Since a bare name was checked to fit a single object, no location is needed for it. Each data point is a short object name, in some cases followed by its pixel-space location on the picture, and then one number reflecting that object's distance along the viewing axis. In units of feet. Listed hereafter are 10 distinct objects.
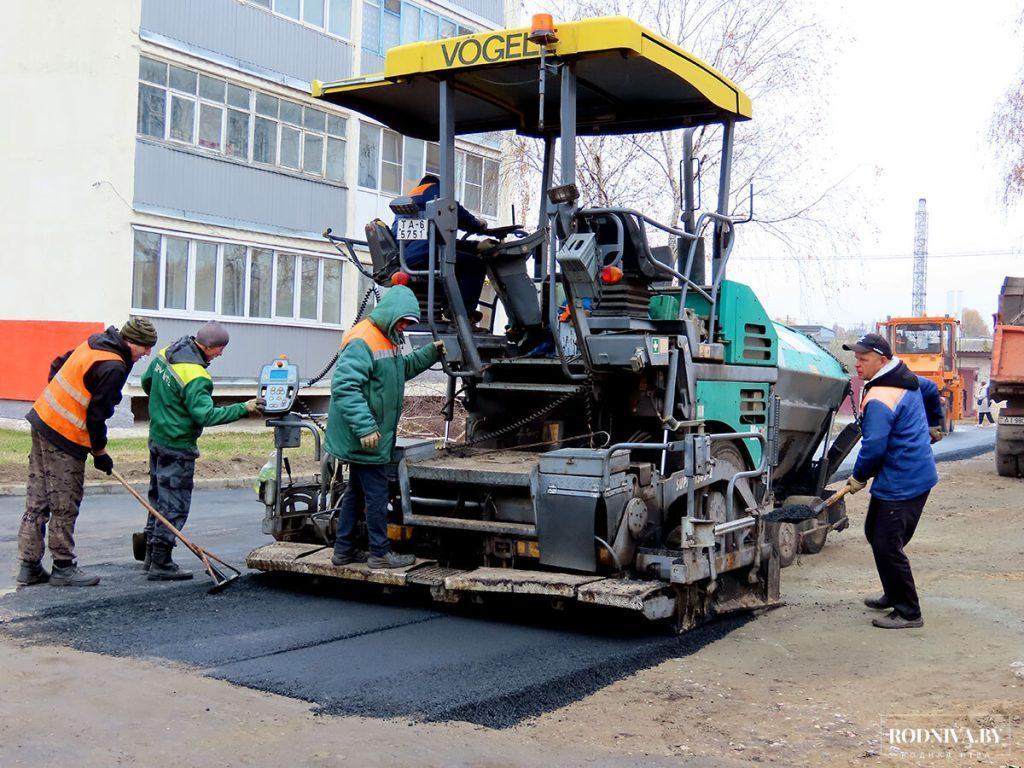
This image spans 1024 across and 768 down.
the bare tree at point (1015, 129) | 67.82
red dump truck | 51.11
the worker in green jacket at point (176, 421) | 23.58
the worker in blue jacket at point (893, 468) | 21.85
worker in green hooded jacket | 21.13
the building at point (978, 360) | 189.97
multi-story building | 61.93
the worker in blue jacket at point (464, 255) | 22.84
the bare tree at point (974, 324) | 374.34
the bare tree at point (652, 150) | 63.87
